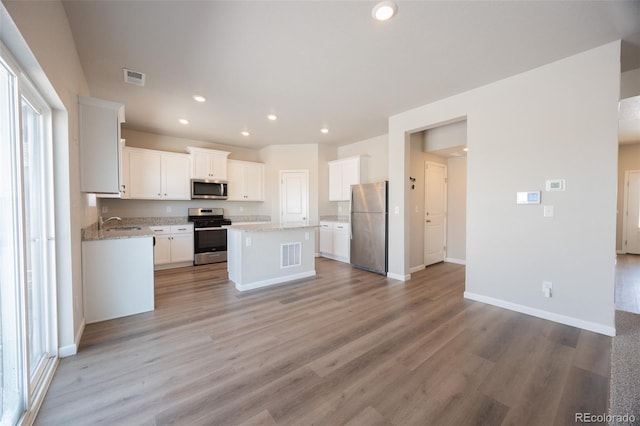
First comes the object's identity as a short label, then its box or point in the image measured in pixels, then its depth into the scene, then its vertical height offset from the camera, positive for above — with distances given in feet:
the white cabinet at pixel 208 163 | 17.31 +3.28
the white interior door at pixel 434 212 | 16.66 -0.23
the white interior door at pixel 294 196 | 19.89 +1.04
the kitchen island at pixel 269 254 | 12.12 -2.34
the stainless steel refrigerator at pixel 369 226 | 14.66 -1.06
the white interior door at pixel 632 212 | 19.93 -0.34
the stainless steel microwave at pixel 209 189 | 17.35 +1.45
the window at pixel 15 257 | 4.42 -0.90
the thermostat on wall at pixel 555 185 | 8.66 +0.82
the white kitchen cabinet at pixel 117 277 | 8.59 -2.43
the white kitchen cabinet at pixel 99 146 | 8.31 +2.18
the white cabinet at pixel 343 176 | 18.21 +2.48
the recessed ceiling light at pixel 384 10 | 6.08 +4.97
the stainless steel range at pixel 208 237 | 16.93 -1.88
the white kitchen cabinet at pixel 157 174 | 15.46 +2.27
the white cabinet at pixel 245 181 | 19.29 +2.28
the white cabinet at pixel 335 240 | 18.02 -2.35
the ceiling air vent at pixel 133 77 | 9.32 +5.12
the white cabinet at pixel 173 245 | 15.70 -2.30
